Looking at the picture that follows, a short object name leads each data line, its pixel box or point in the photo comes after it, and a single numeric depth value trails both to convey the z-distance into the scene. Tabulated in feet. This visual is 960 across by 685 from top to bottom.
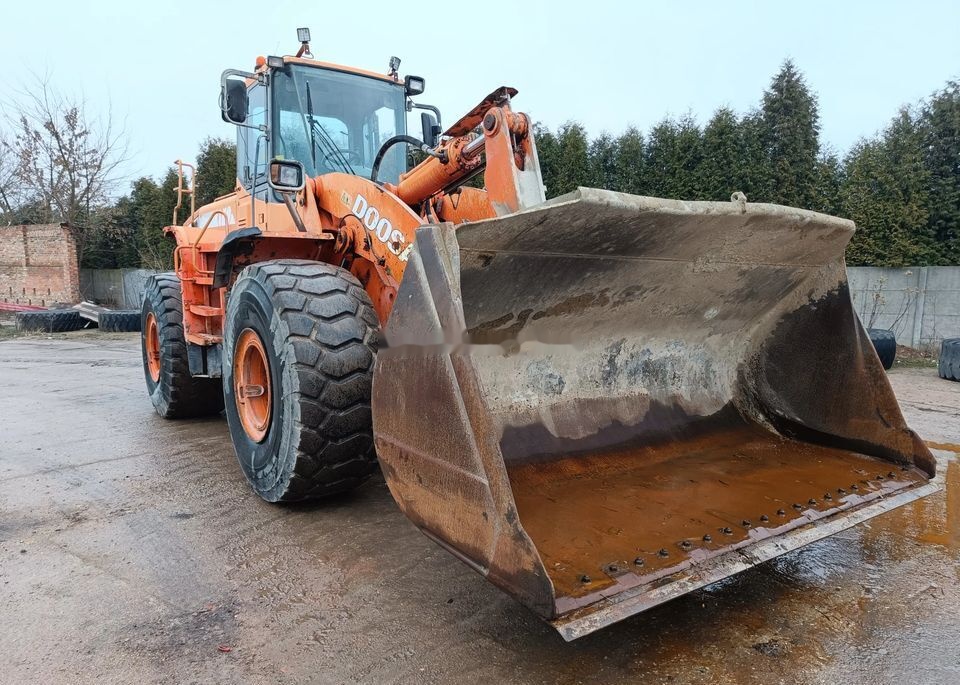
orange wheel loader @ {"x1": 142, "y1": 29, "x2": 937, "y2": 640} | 6.62
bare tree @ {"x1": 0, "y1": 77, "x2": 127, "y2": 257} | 70.69
